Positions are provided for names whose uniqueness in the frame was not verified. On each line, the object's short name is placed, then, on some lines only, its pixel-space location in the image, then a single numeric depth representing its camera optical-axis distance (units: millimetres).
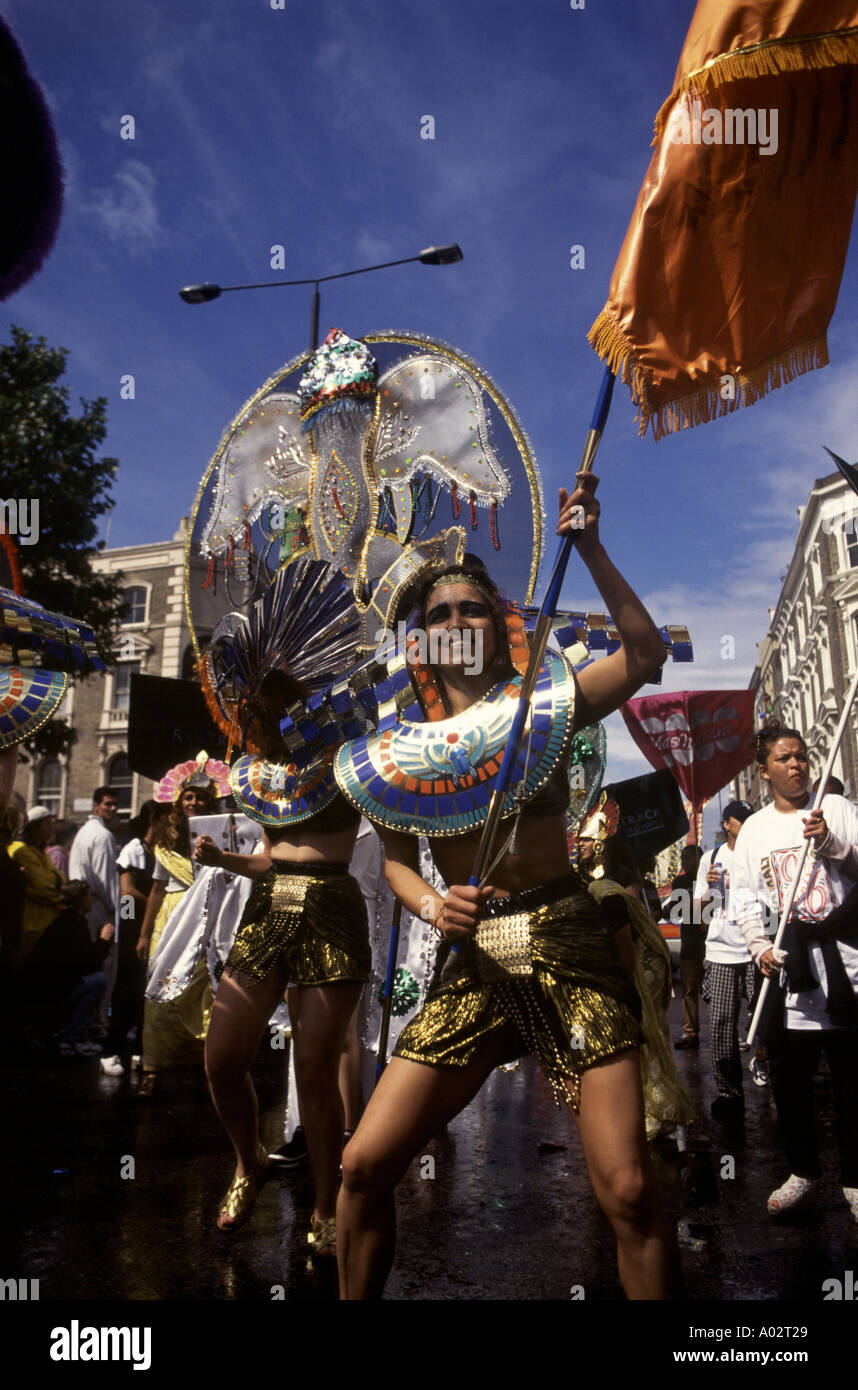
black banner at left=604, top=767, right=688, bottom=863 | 6121
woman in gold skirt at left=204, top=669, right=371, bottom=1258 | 3309
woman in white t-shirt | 3717
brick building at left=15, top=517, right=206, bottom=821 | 30922
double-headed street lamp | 6867
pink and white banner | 10070
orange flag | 2525
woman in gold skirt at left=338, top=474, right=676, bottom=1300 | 1986
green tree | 15008
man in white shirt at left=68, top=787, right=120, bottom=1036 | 8273
